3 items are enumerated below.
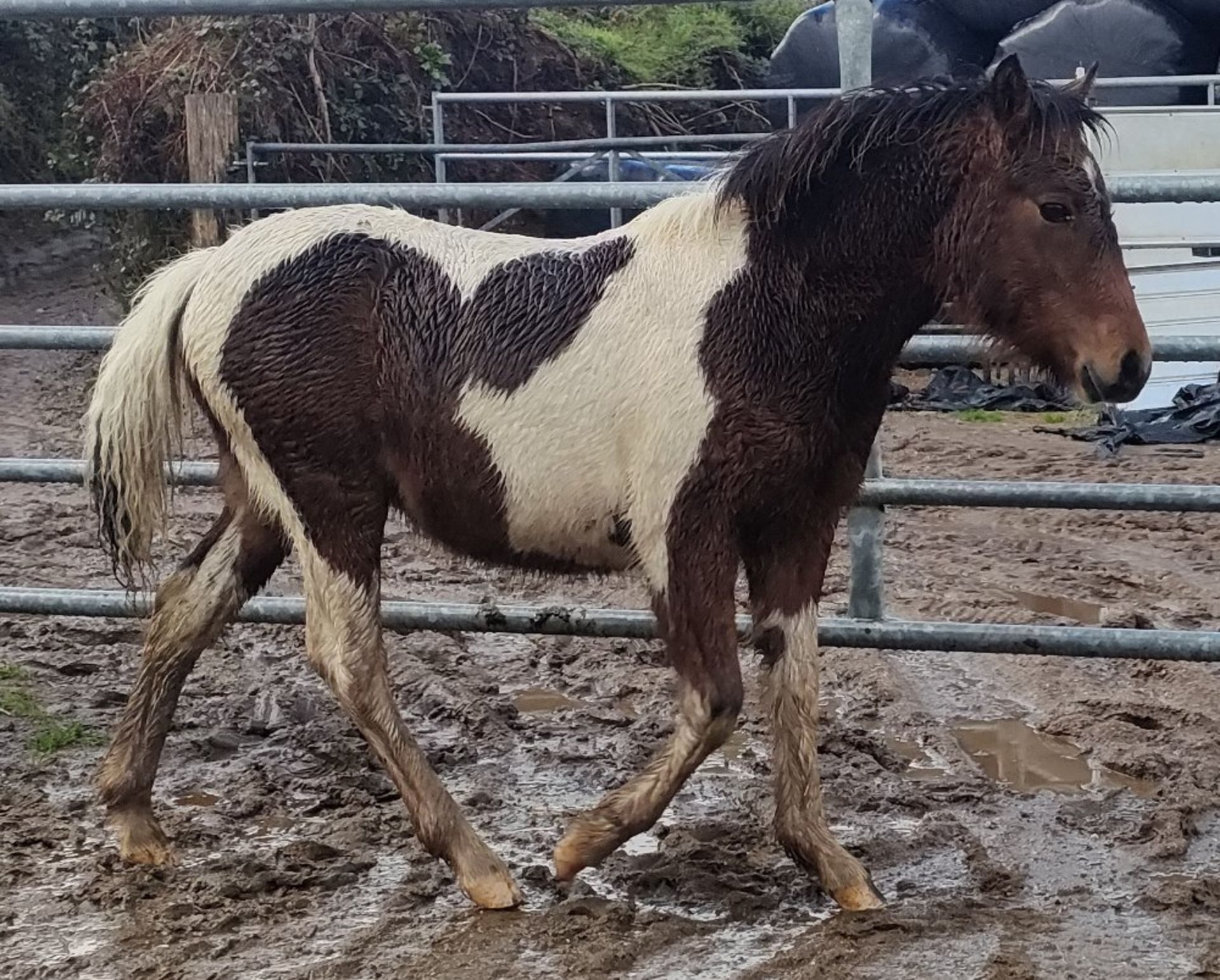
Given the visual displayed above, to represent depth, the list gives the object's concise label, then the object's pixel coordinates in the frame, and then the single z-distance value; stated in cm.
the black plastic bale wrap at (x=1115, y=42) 1055
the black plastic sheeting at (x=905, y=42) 1148
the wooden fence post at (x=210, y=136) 979
